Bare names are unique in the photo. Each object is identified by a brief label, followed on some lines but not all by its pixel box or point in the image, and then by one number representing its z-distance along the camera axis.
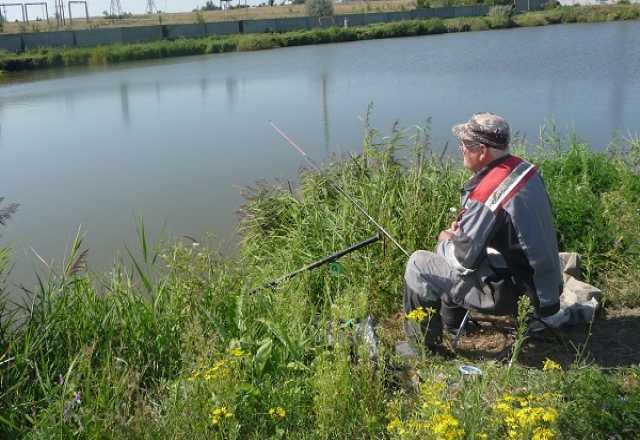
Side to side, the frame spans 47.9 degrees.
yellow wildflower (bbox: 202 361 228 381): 2.34
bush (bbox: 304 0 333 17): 38.33
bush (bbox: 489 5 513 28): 33.22
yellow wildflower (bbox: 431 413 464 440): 1.86
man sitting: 2.74
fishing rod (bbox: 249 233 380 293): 3.54
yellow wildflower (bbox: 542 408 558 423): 1.86
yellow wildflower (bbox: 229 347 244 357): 2.46
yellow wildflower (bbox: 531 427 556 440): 1.84
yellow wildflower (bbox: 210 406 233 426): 2.16
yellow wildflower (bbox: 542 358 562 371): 2.26
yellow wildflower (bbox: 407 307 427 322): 2.51
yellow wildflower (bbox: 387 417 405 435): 1.97
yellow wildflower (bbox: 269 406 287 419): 2.30
